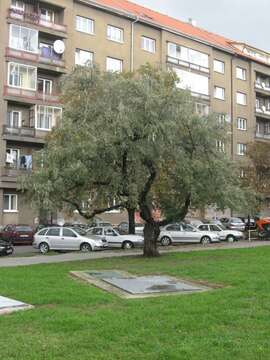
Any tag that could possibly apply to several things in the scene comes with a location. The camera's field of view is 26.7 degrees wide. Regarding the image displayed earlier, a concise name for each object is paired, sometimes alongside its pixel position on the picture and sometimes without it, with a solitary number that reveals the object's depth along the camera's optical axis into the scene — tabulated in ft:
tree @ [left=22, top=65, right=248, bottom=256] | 69.67
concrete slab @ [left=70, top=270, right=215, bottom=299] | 38.14
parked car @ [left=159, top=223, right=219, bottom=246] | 117.60
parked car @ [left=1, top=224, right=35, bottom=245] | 120.98
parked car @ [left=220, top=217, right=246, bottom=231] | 148.25
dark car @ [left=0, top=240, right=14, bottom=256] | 93.76
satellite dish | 150.20
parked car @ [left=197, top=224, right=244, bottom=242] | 123.54
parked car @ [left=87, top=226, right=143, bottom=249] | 108.37
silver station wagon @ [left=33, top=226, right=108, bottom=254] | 100.32
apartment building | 142.72
